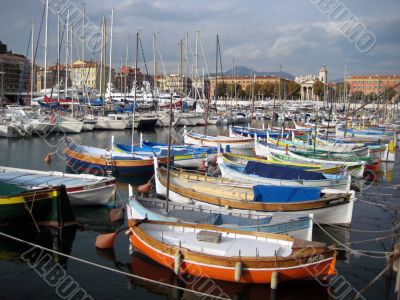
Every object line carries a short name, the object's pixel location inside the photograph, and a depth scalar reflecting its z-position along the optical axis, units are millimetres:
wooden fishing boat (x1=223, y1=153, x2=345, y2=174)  26678
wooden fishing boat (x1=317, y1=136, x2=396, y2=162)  39312
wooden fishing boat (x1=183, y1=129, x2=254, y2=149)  43875
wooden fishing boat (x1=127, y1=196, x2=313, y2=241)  15562
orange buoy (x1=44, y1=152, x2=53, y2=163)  35278
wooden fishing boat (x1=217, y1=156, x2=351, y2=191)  22562
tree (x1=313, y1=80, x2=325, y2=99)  174750
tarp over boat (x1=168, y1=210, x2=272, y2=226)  16203
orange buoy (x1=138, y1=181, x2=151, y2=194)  23314
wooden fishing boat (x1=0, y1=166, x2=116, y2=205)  20150
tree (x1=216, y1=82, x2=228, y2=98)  157825
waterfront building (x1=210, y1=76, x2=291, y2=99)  166000
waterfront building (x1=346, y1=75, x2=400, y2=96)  155000
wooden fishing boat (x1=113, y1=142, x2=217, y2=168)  32719
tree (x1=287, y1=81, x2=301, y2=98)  167762
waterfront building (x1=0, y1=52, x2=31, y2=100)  145250
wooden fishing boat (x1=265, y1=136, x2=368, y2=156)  36469
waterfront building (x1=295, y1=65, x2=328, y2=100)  183350
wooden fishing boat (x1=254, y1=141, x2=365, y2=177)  29109
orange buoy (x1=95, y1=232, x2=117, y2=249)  16094
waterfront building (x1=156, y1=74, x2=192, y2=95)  112288
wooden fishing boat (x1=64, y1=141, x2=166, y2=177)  29406
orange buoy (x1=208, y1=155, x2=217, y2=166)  32938
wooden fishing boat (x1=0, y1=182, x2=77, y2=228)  17125
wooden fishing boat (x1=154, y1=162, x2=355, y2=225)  18462
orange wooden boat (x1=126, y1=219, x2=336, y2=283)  12812
